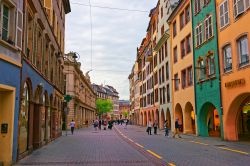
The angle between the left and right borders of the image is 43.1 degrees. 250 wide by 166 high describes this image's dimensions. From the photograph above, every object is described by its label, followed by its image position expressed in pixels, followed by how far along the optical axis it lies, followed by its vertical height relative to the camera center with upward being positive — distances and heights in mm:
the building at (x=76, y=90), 47438 +4012
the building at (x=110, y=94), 152250 +9951
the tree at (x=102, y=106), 131625 +3142
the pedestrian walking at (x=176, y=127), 26594 -1180
